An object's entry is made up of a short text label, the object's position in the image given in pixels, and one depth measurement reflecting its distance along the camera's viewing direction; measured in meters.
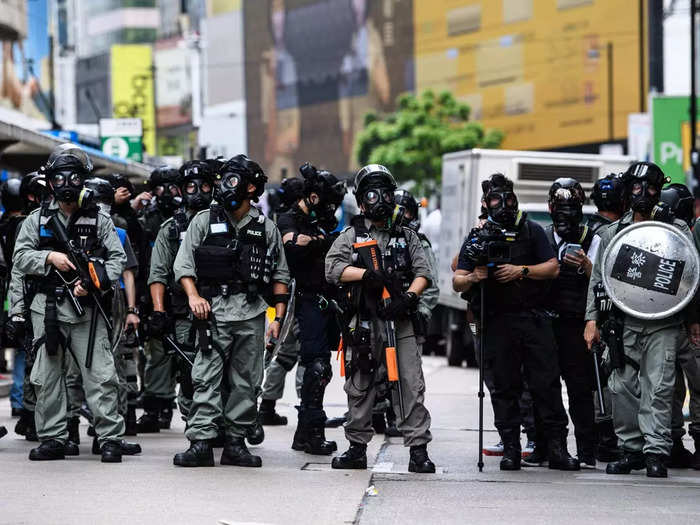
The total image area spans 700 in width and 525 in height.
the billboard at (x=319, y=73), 95.06
